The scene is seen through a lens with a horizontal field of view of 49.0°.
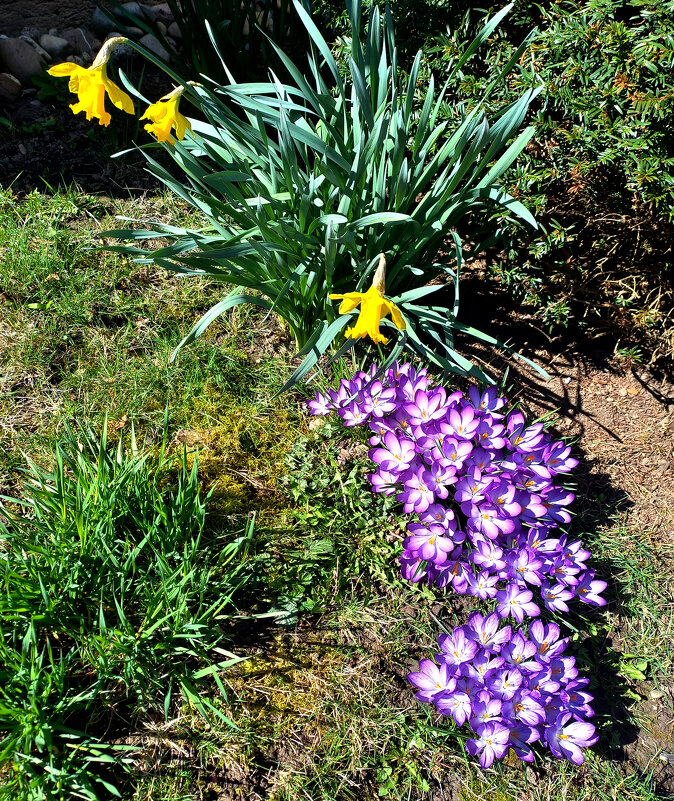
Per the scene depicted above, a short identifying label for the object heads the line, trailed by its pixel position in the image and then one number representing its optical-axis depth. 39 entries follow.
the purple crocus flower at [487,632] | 0.74
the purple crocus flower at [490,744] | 0.69
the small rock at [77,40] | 1.24
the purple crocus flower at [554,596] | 0.78
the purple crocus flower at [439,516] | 0.78
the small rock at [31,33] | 1.24
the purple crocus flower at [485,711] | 0.70
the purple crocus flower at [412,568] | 0.79
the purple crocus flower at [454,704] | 0.70
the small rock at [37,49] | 1.21
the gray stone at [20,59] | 1.19
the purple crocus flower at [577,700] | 0.73
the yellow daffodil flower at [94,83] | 0.68
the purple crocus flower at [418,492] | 0.79
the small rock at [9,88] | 1.19
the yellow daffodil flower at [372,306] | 0.68
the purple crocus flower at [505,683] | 0.71
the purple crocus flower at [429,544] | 0.77
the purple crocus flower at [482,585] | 0.77
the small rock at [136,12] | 1.26
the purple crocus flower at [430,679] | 0.72
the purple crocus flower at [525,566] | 0.77
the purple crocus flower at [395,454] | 0.81
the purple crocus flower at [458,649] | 0.73
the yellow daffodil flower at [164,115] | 0.69
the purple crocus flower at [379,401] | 0.85
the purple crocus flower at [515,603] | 0.76
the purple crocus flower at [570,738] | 0.70
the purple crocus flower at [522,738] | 0.70
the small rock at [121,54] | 1.23
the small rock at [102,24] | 1.24
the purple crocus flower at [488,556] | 0.78
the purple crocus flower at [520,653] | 0.73
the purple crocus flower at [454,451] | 0.80
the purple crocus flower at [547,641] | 0.75
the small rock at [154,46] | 1.25
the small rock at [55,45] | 1.22
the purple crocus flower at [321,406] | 0.89
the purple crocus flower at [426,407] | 0.83
